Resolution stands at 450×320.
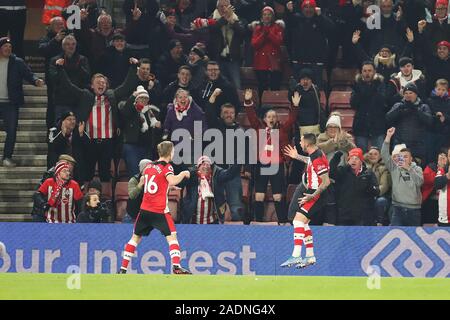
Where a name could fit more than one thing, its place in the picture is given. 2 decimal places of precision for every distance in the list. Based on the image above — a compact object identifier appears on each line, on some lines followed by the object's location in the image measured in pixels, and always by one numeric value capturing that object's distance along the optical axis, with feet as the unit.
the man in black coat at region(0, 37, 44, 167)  63.77
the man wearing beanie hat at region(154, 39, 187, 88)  64.18
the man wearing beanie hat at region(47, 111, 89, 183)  61.87
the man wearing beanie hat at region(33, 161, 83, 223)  60.44
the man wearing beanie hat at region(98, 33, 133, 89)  63.82
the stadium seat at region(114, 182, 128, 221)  62.13
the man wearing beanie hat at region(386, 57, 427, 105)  63.87
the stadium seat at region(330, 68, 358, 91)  66.95
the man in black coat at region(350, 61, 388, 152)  63.26
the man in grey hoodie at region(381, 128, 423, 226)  60.85
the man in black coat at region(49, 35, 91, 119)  63.00
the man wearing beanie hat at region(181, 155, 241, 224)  60.85
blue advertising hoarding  59.11
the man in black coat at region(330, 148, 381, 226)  60.39
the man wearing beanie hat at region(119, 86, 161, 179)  62.08
